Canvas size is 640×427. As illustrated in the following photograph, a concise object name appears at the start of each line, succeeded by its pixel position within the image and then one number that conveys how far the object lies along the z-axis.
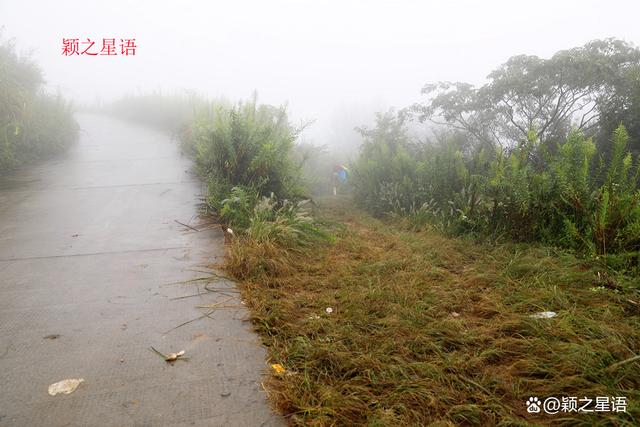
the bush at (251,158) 5.02
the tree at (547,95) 7.38
